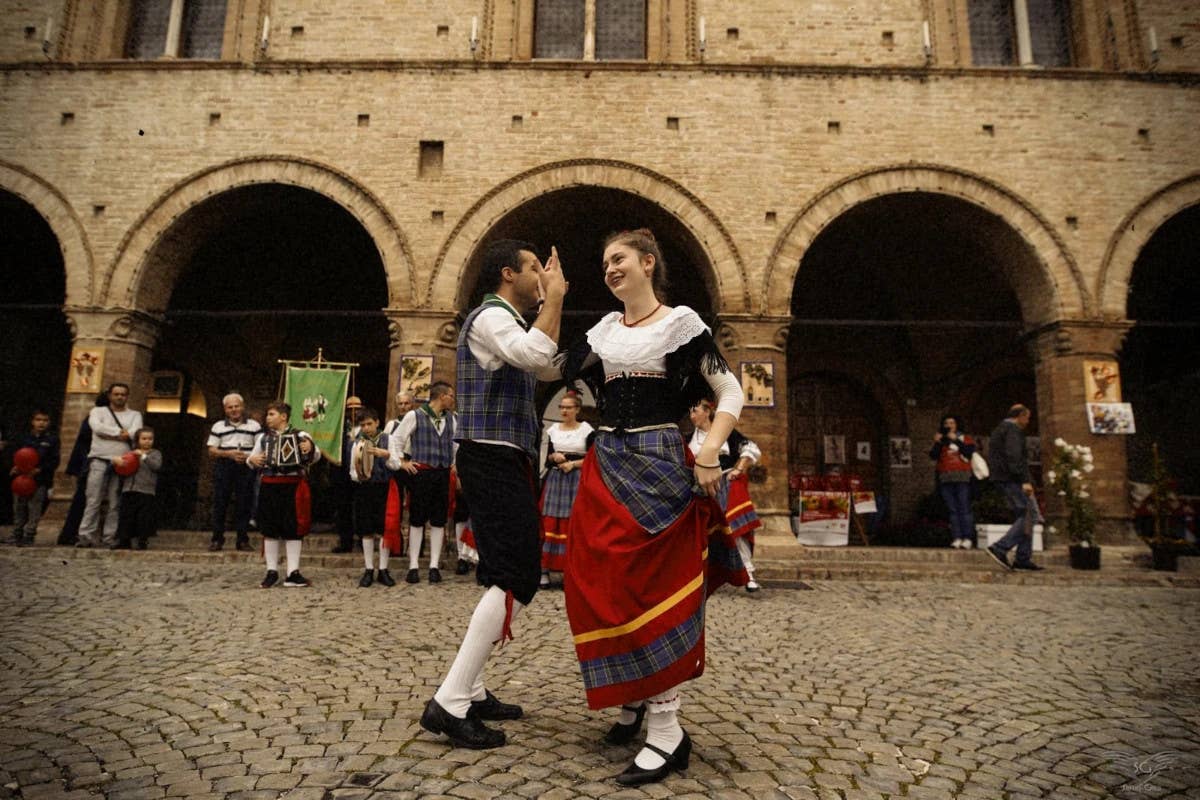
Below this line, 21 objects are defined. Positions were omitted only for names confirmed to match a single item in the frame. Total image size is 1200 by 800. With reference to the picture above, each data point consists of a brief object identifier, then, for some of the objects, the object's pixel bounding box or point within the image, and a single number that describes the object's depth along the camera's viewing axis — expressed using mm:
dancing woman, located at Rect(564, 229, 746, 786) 2402
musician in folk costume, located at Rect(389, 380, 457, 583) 7180
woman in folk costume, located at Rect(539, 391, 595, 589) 6777
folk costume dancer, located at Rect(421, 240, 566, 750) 2633
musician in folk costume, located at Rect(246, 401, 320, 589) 6656
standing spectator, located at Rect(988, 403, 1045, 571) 8812
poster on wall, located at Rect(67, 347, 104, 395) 10969
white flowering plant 9359
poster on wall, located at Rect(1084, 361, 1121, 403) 10836
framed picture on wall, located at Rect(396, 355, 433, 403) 10852
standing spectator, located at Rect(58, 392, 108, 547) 9289
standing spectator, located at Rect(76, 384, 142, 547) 9094
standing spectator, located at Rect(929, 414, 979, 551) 9961
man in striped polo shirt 9141
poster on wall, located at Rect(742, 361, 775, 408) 10773
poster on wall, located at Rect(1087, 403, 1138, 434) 10688
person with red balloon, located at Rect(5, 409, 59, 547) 9250
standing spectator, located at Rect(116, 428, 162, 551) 9102
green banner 11422
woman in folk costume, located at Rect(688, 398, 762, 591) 6218
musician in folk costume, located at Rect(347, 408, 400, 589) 7086
